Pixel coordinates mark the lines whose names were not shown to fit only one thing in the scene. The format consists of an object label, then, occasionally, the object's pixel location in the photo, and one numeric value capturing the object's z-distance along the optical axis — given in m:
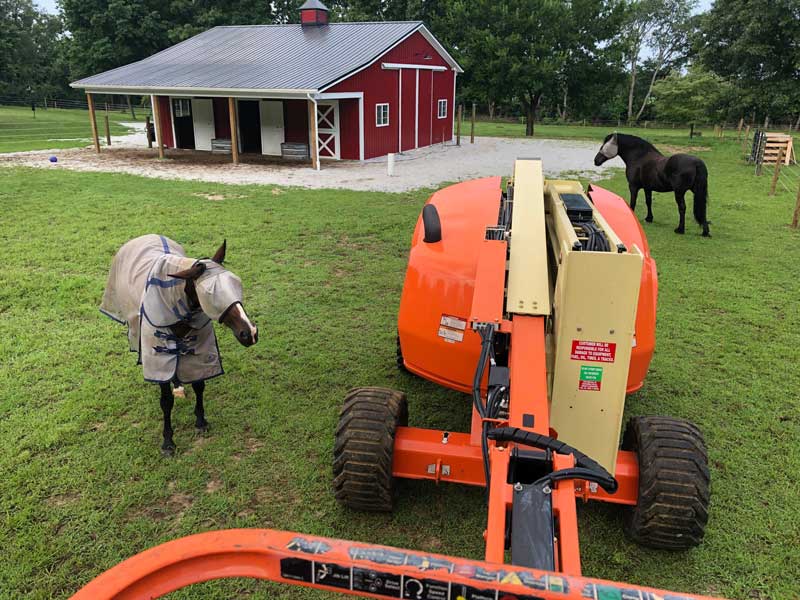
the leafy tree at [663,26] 60.56
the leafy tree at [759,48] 28.81
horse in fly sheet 3.72
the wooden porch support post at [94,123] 21.58
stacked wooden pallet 20.36
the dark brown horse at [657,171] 11.21
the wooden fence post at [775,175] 14.88
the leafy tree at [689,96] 33.72
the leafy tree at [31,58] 45.35
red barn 19.62
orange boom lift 1.43
